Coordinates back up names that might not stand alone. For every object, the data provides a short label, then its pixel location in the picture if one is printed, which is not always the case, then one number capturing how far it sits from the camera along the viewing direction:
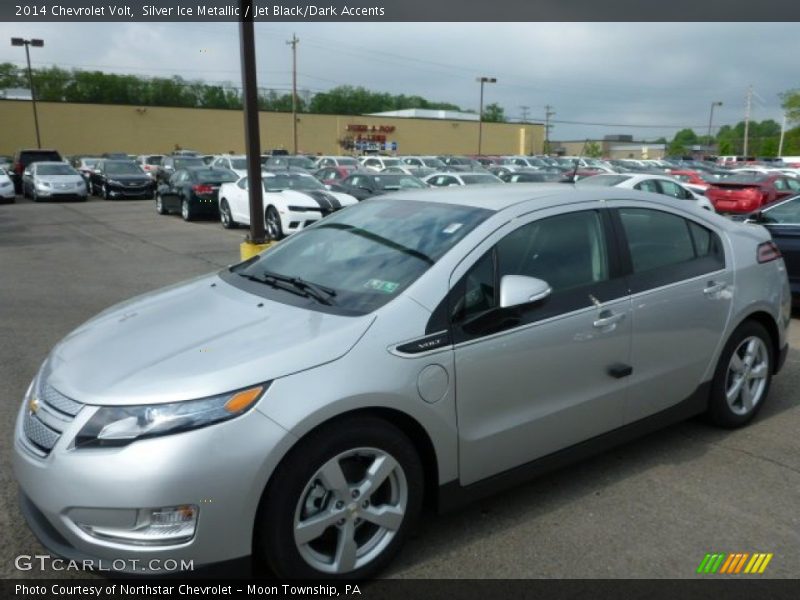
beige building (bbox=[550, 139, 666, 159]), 107.69
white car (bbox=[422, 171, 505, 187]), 19.73
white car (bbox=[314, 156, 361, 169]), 33.00
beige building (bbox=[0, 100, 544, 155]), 53.91
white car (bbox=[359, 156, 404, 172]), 34.17
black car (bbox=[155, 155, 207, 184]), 27.40
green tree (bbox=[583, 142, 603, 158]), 117.33
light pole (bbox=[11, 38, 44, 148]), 46.44
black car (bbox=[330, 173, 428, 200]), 17.34
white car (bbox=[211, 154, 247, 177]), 24.82
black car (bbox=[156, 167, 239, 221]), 17.91
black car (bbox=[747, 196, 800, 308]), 7.91
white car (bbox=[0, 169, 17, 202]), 23.95
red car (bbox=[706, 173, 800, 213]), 18.23
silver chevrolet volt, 2.42
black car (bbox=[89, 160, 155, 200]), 25.45
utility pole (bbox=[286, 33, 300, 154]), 54.47
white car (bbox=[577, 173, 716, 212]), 14.94
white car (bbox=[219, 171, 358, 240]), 13.55
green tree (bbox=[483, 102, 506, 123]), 130.48
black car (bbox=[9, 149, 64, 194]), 30.74
